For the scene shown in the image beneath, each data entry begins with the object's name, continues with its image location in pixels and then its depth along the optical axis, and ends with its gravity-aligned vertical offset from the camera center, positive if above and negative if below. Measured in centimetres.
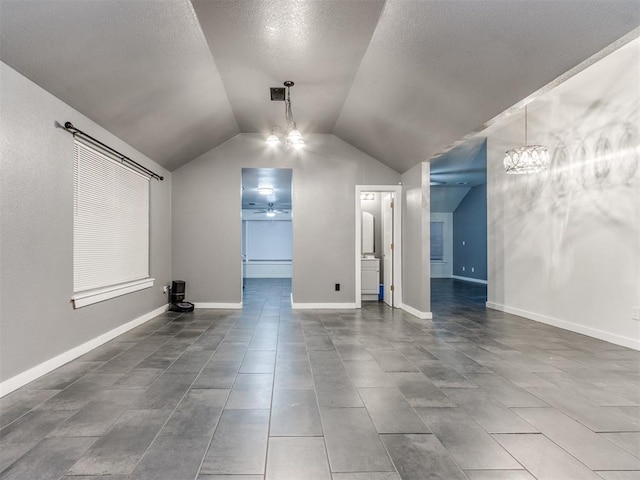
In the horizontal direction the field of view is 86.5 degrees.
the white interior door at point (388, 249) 636 -9
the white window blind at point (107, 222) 349 +28
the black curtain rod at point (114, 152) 319 +109
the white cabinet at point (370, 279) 682 -70
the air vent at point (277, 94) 424 +193
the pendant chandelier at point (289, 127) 430 +160
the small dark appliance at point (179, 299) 566 -92
